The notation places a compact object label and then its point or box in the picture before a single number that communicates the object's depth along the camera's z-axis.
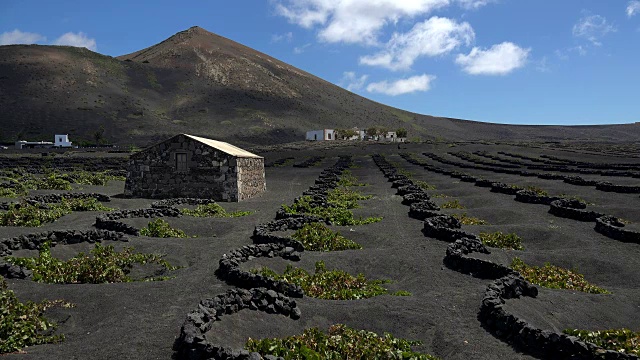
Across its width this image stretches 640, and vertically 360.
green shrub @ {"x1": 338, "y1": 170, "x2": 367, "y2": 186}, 45.92
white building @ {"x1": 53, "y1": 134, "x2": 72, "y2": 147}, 106.88
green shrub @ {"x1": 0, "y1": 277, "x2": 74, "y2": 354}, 9.52
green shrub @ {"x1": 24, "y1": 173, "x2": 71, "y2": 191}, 38.69
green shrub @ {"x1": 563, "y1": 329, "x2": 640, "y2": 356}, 9.68
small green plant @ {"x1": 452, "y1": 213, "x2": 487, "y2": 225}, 25.23
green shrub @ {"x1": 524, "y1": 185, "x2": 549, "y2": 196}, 34.84
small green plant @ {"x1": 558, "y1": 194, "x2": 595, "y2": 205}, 32.54
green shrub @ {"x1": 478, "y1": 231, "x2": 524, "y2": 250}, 20.03
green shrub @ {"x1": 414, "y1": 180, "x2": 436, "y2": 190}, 41.64
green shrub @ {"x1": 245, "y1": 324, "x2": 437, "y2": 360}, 9.02
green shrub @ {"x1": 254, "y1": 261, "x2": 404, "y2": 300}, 13.81
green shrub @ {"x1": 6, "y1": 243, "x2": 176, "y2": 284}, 14.23
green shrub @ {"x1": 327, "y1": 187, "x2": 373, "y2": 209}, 31.44
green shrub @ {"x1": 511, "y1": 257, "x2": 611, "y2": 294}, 14.63
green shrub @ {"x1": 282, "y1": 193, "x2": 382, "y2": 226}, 25.47
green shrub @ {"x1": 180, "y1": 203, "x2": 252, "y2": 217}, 27.12
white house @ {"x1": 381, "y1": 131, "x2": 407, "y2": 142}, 144.25
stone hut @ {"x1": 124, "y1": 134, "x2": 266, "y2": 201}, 32.94
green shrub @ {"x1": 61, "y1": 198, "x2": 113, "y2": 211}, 27.89
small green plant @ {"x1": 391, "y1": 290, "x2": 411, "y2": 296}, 13.97
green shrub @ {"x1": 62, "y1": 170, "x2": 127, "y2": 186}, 43.81
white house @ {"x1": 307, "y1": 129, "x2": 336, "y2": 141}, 137.12
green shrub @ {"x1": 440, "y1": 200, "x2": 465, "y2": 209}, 30.63
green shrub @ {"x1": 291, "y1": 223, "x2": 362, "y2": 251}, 19.86
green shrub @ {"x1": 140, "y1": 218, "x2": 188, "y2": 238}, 21.19
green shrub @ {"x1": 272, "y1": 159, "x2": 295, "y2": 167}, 72.62
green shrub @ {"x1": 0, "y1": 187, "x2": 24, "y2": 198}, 32.85
